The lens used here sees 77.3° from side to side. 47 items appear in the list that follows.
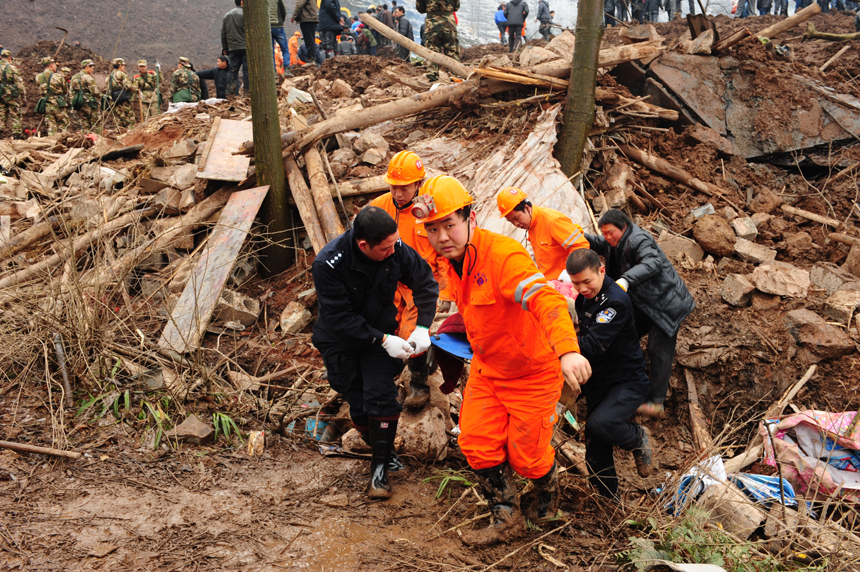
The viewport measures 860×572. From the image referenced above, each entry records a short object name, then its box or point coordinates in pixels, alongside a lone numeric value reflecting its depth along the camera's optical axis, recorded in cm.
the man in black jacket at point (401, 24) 1644
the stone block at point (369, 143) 730
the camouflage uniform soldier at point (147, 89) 1357
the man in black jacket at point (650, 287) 410
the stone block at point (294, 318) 561
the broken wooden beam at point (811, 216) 637
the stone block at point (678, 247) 609
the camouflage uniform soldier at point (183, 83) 1204
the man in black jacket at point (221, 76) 1227
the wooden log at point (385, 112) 688
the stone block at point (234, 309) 552
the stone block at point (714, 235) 604
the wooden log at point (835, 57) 882
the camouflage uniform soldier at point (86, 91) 1342
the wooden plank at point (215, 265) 510
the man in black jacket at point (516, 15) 1554
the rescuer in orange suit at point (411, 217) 407
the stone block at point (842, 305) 509
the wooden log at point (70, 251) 461
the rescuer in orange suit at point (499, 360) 279
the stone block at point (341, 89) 1084
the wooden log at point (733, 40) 772
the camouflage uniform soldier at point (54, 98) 1345
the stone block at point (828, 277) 546
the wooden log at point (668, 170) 680
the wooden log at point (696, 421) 475
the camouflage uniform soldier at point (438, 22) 1052
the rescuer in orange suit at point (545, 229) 426
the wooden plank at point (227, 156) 683
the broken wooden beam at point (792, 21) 812
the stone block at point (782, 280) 539
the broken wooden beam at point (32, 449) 333
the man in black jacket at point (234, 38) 1097
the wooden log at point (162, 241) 472
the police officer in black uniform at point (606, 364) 339
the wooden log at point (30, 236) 614
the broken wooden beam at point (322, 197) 603
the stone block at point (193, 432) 379
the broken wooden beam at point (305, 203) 606
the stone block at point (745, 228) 623
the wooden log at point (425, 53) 845
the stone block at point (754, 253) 596
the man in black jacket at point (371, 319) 314
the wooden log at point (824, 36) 1006
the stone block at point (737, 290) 543
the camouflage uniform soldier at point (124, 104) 1230
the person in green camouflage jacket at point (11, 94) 1414
